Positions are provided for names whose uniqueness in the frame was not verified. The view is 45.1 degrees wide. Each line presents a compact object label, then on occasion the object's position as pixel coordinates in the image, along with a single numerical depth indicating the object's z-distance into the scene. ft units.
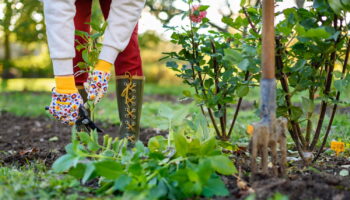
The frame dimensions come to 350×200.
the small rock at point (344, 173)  5.52
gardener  5.97
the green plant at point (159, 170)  4.34
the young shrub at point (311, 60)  5.23
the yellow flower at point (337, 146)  6.72
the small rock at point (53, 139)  11.41
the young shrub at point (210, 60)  6.42
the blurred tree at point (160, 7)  17.11
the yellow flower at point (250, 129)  4.78
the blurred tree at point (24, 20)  18.52
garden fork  4.79
